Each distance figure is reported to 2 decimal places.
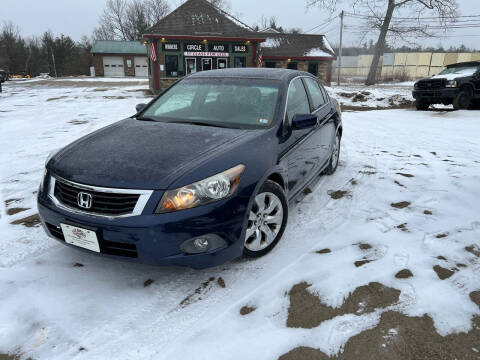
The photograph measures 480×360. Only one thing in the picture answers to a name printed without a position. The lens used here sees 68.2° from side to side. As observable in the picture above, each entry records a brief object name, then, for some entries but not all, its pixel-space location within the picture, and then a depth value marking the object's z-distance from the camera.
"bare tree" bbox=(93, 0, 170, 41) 64.75
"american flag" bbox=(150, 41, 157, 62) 21.34
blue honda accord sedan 2.33
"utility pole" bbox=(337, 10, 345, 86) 38.45
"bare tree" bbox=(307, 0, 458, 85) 31.81
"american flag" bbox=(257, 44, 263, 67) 23.77
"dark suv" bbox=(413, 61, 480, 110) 12.52
